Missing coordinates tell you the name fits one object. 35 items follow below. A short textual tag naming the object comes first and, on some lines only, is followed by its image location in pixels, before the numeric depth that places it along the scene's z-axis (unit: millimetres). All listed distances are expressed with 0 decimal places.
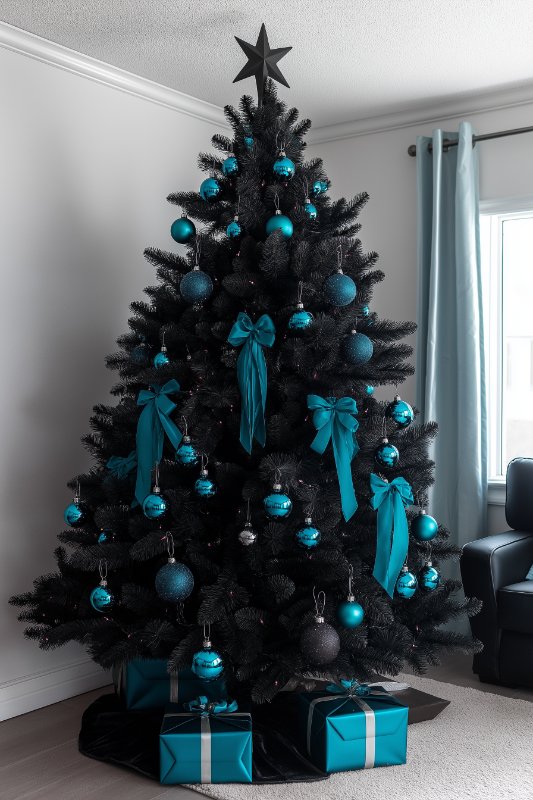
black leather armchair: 3258
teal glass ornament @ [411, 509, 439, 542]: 2789
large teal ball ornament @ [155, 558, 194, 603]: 2529
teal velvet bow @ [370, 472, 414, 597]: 2641
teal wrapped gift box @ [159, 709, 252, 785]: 2506
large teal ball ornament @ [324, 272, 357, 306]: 2650
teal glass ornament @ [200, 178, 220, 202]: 2840
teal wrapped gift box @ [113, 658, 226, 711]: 2936
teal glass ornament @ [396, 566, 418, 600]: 2709
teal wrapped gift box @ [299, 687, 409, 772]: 2586
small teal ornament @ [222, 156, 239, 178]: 2809
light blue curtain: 3883
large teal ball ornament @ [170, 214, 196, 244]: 2875
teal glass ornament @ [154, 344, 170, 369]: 2797
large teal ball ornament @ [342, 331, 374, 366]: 2641
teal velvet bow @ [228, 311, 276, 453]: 2629
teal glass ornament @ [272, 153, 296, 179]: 2748
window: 4086
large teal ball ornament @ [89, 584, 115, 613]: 2705
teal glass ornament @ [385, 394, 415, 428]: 2738
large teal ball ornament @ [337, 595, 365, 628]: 2559
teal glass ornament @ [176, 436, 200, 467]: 2629
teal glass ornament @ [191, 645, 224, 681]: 2488
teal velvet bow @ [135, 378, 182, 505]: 2764
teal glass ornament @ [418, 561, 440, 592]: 2811
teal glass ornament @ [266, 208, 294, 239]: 2674
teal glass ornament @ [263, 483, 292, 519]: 2492
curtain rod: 3855
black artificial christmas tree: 2588
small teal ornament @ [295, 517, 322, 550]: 2523
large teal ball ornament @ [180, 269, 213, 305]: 2697
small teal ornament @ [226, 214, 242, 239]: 2738
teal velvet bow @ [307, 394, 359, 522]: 2588
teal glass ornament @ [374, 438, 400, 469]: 2662
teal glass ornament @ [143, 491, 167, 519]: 2600
